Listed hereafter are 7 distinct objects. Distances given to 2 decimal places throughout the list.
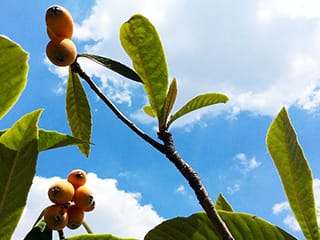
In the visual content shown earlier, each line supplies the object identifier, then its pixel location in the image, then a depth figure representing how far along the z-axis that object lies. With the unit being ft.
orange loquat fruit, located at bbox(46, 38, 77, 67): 1.09
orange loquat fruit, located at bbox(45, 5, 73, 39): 1.17
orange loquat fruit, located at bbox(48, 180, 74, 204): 1.09
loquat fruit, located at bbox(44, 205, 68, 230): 1.02
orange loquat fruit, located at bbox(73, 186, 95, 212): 1.11
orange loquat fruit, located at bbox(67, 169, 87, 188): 1.17
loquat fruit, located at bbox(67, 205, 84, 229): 1.08
